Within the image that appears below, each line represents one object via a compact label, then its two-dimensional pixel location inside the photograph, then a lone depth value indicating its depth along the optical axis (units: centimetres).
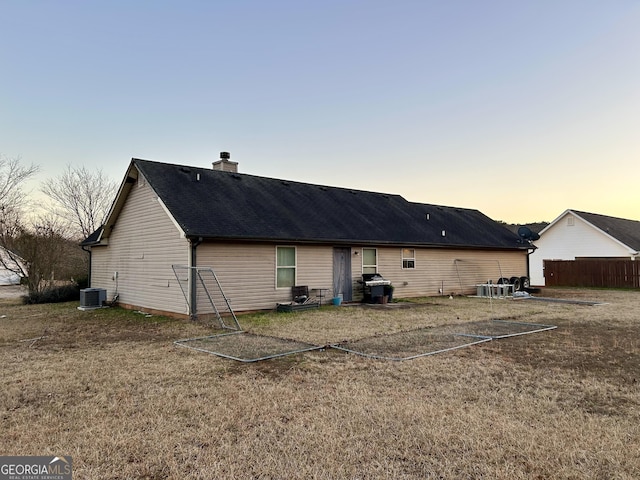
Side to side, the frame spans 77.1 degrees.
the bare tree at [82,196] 3006
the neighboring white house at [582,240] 2466
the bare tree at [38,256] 1631
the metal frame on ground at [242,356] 637
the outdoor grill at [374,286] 1432
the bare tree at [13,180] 2325
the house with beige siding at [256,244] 1144
